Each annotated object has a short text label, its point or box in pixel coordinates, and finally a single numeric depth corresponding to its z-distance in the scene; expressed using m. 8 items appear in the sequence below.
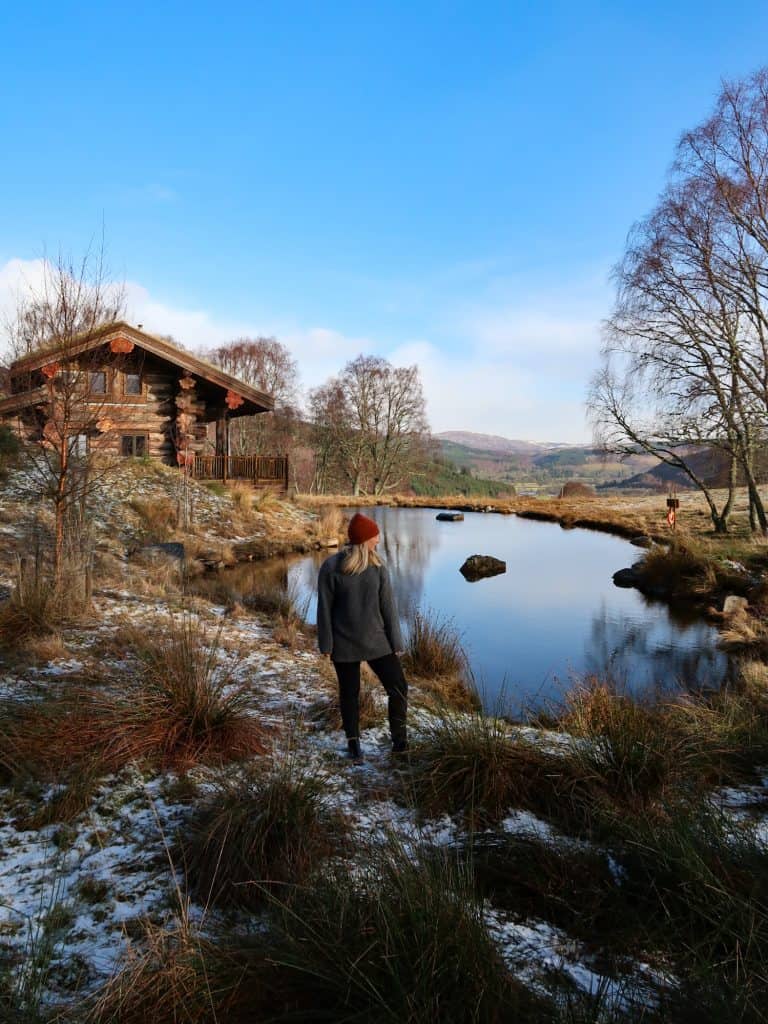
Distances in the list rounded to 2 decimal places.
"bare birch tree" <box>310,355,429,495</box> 43.88
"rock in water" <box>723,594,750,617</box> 10.91
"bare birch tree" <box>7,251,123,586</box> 7.29
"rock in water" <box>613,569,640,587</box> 14.55
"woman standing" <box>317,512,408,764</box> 4.37
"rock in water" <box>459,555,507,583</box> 15.52
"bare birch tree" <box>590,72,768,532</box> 15.02
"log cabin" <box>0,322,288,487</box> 20.42
